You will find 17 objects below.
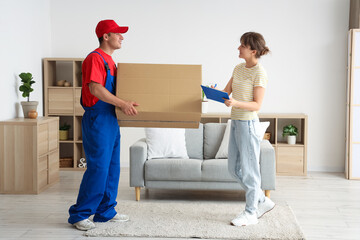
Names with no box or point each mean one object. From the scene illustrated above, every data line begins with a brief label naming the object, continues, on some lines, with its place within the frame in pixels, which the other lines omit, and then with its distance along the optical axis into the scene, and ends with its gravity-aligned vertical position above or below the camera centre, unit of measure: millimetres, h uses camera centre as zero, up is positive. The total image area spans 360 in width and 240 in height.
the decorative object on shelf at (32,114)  5109 -99
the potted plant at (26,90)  5129 +161
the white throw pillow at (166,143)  4699 -378
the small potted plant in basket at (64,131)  6137 -340
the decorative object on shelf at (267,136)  5885 -376
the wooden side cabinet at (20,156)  4742 -517
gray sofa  4391 -629
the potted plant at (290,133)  5832 -337
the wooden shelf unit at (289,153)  5773 -576
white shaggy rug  3451 -926
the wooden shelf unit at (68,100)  6043 +64
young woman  3475 -116
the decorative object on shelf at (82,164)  6113 -764
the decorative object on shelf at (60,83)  6121 +285
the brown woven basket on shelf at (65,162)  6141 -743
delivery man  3424 -124
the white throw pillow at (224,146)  4762 -410
